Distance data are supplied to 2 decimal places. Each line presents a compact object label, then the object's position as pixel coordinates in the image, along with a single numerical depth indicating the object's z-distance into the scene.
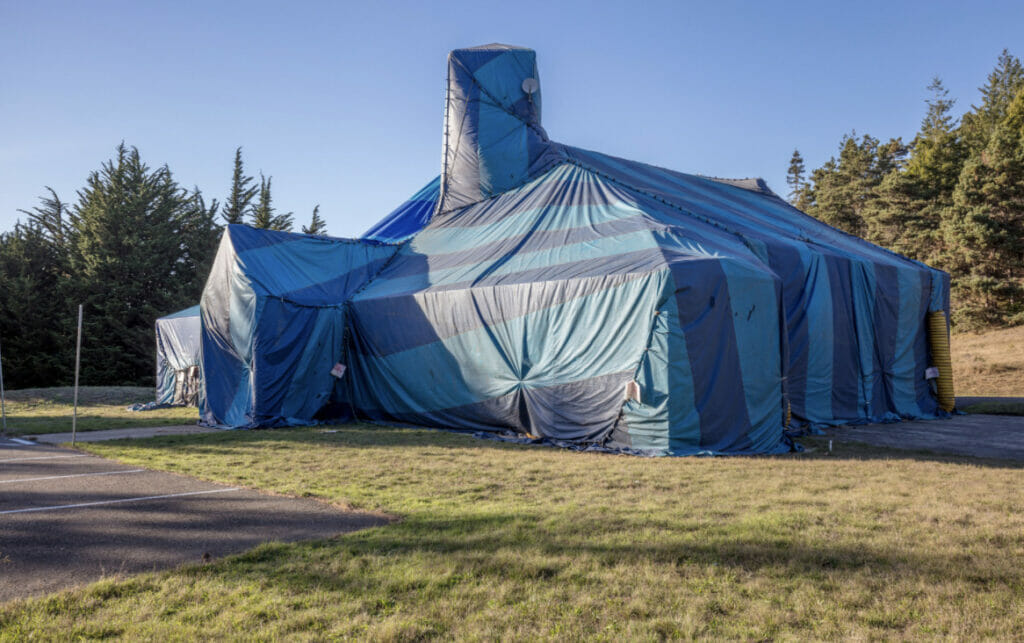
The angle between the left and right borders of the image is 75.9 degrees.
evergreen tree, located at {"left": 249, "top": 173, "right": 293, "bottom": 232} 28.80
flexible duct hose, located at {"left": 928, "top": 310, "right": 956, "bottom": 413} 11.59
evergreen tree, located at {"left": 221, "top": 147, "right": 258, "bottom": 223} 28.42
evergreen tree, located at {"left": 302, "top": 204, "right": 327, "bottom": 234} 31.08
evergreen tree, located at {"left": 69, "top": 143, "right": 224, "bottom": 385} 23.56
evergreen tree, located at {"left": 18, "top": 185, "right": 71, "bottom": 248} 27.16
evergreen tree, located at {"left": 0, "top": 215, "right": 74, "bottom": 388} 23.75
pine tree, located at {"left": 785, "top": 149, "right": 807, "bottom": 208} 51.59
